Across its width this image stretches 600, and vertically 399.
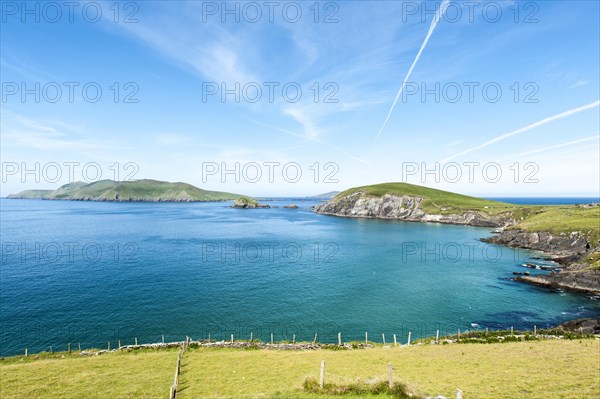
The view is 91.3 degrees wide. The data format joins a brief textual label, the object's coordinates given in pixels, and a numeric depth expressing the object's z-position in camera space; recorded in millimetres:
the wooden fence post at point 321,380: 23491
